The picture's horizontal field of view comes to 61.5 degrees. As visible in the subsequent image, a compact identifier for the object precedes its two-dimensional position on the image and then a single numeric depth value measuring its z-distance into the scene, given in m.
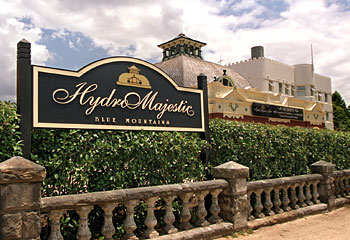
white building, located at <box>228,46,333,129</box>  29.20
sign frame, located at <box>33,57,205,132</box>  4.09
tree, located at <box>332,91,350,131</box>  41.46
